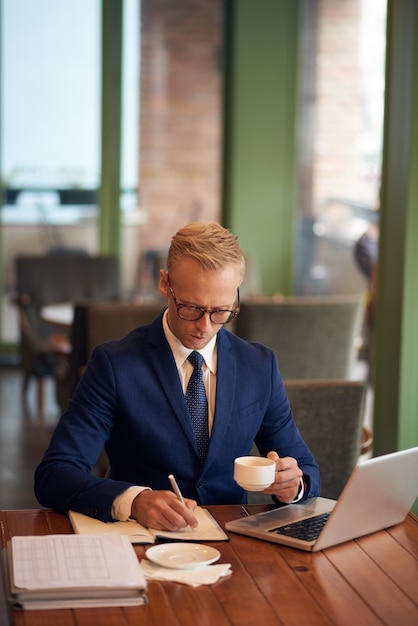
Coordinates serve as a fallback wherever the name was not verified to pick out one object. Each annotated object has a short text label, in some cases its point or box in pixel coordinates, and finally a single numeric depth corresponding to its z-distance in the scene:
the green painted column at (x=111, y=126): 8.74
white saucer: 1.98
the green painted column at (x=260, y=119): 7.45
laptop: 2.06
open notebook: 2.13
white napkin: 1.94
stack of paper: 1.81
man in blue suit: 2.34
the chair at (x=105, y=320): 4.74
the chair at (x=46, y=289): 6.83
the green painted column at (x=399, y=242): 3.72
